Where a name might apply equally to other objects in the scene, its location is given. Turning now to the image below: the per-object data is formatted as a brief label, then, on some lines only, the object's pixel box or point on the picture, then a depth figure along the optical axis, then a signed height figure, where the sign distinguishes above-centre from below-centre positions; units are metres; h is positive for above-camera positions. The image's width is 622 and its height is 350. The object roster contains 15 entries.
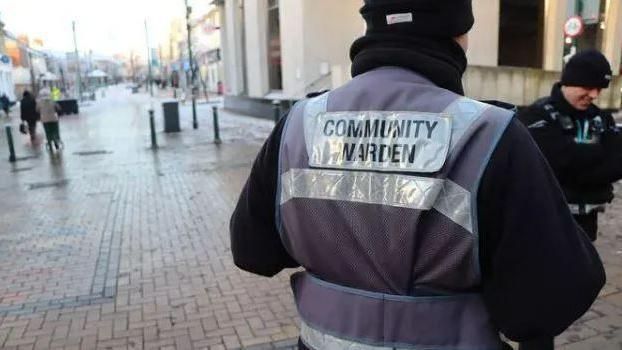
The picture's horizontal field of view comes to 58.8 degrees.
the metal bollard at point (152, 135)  15.24 -1.43
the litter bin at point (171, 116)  18.89 -1.13
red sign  12.55 +0.99
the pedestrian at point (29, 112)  18.88 -0.85
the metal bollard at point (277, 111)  16.67 -0.96
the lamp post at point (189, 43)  20.76 +2.37
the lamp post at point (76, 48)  47.36 +3.35
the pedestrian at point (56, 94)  35.28 -0.49
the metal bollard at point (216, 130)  16.11 -1.42
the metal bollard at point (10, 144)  13.63 -1.37
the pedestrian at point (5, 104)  34.16 -0.99
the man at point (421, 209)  1.37 -0.35
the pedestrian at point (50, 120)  14.97 -0.90
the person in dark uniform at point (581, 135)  3.27 -0.39
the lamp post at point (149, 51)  59.03 +3.62
